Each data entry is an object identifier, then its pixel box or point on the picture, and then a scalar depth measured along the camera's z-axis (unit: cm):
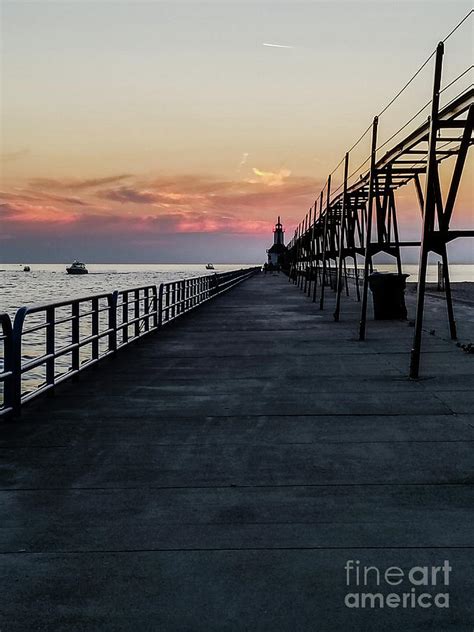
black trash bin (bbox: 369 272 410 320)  2183
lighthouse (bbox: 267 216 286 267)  13662
